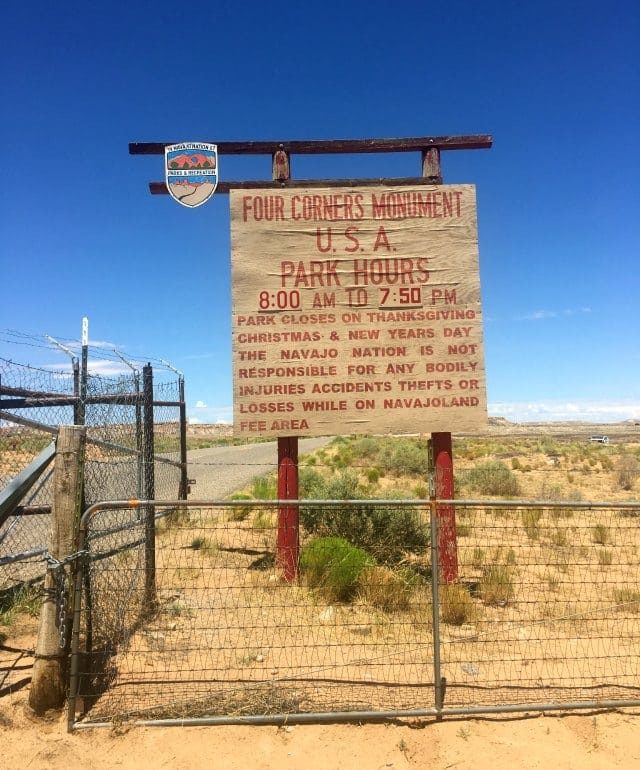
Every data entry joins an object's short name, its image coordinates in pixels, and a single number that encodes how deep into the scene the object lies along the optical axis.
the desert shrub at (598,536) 10.20
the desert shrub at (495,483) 17.23
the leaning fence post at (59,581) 4.24
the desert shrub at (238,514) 11.19
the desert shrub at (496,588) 6.70
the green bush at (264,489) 13.11
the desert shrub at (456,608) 6.04
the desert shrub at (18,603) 5.70
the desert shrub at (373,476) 19.17
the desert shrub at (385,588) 6.25
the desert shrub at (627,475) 19.21
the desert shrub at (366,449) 31.77
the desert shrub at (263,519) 9.95
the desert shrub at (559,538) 9.38
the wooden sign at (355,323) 7.02
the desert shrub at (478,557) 8.15
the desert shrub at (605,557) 8.01
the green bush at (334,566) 6.44
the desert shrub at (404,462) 22.39
